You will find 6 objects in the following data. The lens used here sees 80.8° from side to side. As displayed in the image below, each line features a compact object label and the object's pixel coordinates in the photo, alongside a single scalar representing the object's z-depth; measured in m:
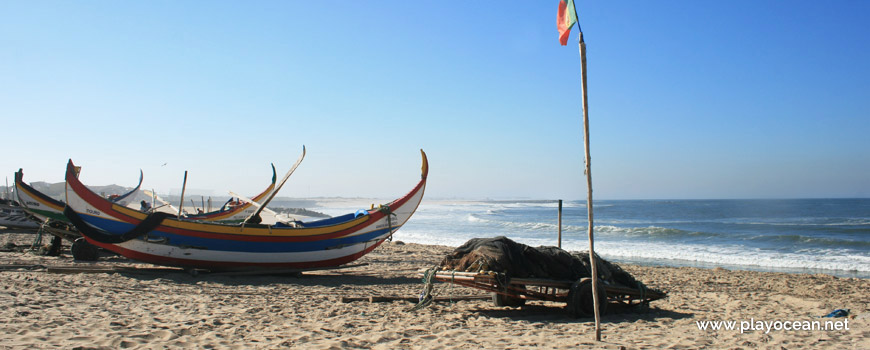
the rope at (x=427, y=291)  7.16
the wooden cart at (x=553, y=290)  6.67
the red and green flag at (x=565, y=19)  4.73
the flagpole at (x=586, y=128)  4.86
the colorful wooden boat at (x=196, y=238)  10.07
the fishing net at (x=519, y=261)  6.88
